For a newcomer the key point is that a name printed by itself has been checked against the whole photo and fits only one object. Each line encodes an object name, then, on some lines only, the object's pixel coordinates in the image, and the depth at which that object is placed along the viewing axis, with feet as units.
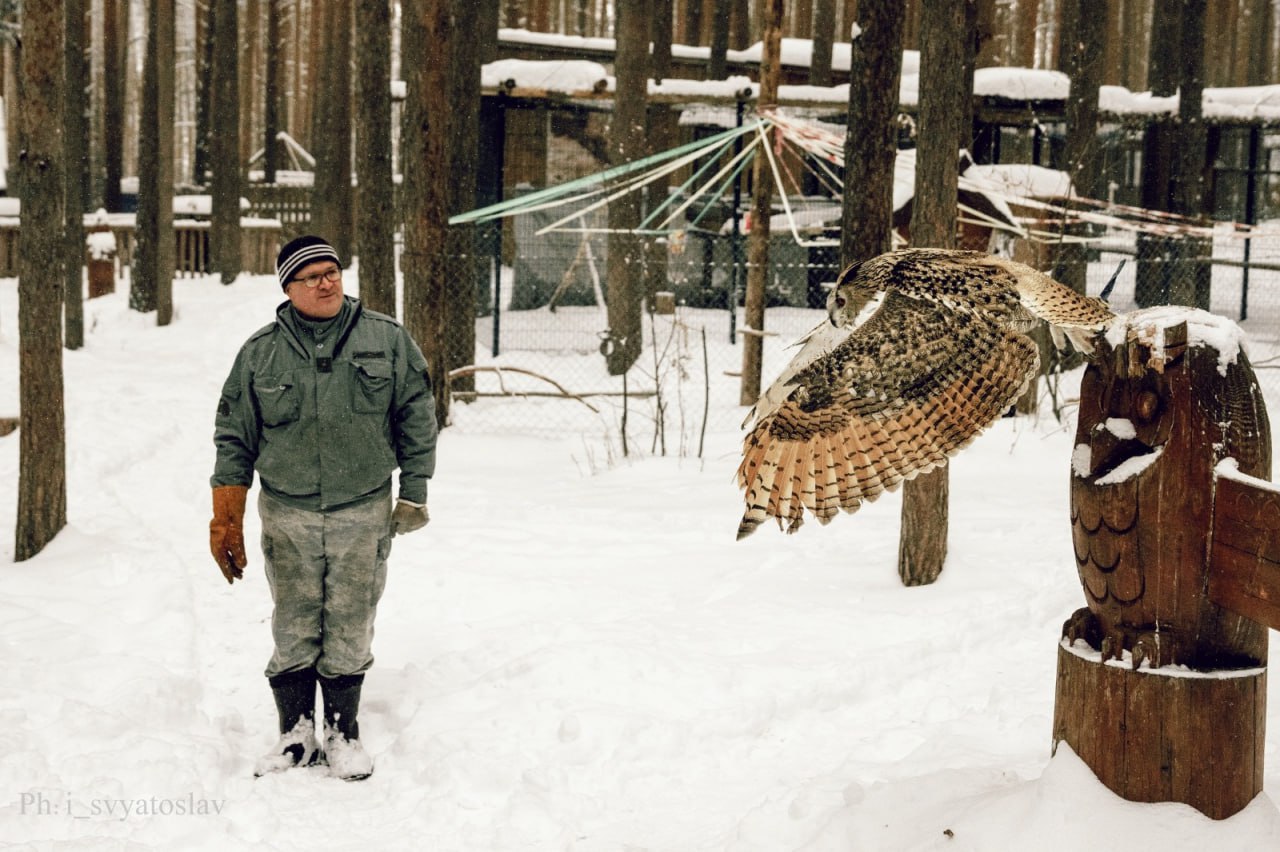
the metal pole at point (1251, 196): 53.24
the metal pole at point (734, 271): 42.70
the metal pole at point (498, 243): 45.49
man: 15.38
